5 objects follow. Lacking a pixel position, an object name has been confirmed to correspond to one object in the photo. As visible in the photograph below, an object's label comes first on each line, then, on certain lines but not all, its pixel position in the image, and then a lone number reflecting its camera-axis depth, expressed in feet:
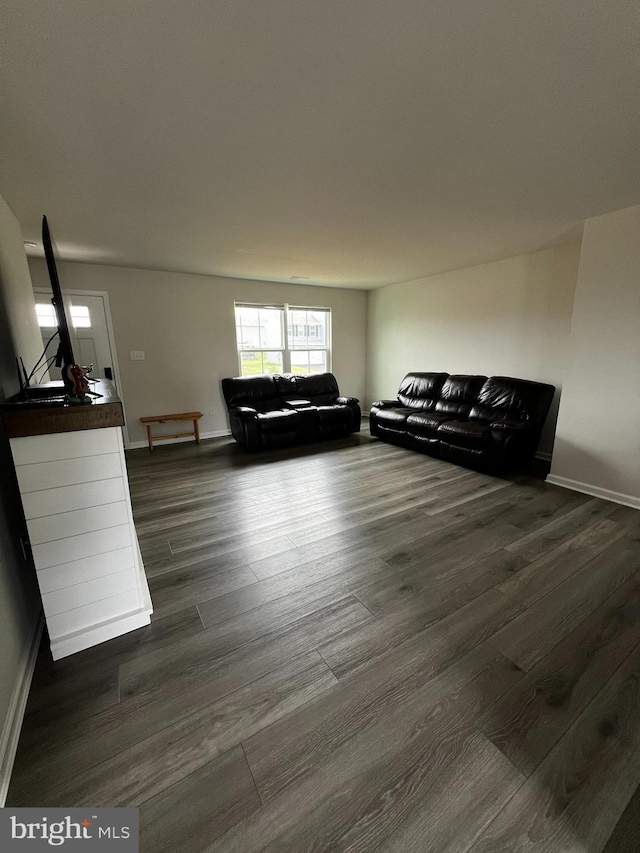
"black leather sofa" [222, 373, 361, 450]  15.30
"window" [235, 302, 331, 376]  18.47
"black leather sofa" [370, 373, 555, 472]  11.97
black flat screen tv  5.23
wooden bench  15.46
